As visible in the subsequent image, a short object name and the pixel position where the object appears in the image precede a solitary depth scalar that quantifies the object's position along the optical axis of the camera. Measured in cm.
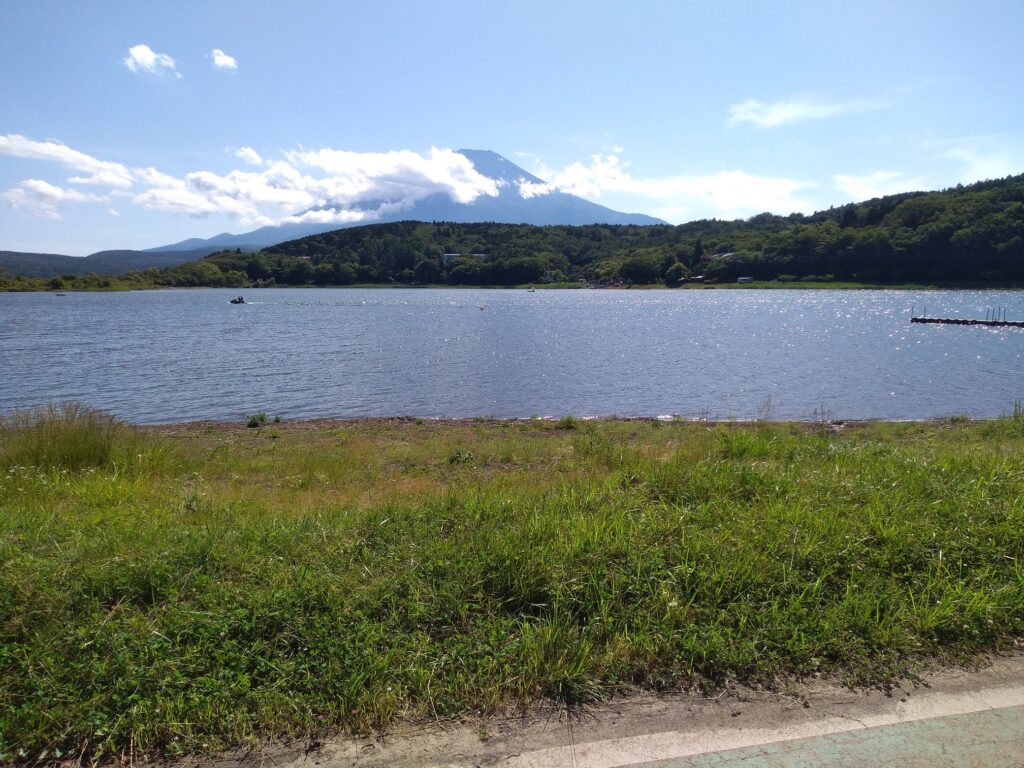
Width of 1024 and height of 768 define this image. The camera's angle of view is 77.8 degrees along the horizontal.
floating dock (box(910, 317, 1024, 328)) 6391
